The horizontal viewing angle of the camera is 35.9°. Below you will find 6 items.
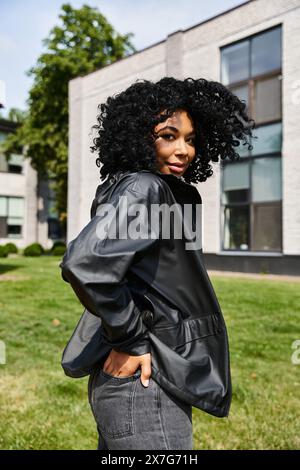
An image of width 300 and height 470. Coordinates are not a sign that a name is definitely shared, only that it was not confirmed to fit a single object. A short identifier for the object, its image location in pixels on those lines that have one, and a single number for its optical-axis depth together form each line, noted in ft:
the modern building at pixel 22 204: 124.88
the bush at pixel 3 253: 86.79
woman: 5.29
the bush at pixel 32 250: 90.46
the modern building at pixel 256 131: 50.47
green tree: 96.94
